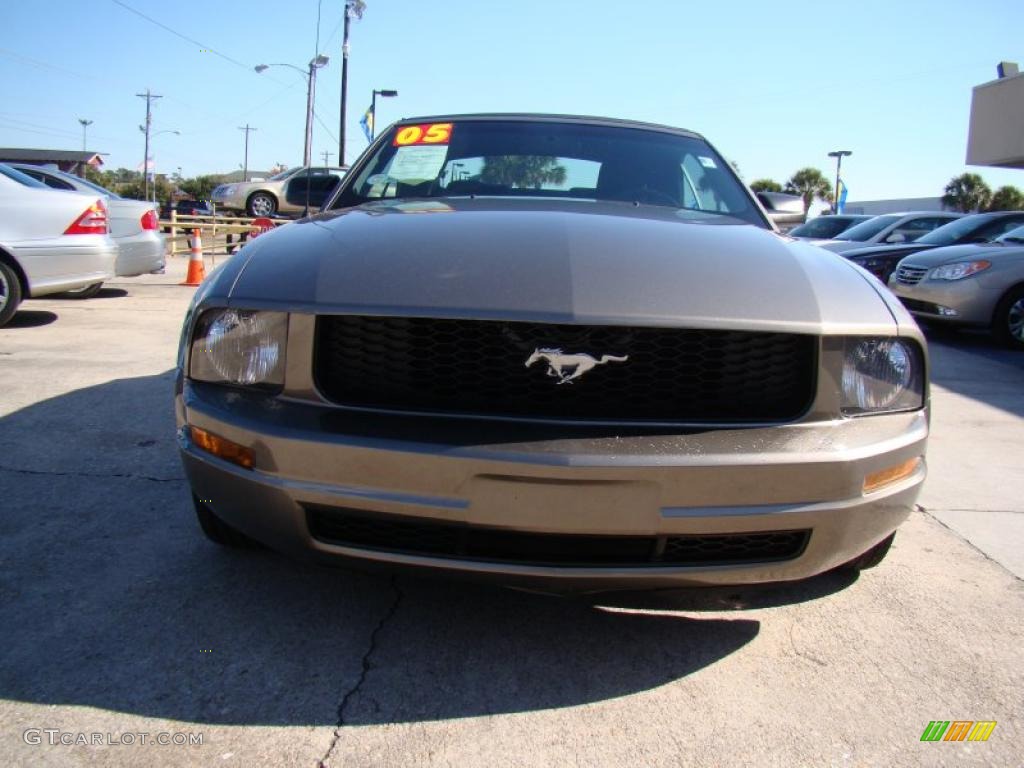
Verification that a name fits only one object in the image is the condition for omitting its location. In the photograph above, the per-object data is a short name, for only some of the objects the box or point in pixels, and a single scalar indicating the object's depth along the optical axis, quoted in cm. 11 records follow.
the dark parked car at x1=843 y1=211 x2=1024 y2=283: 1000
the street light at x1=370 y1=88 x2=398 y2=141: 2454
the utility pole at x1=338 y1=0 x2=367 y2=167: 2180
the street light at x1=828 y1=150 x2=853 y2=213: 5156
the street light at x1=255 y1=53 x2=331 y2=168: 2566
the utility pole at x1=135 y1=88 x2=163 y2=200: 7638
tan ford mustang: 171
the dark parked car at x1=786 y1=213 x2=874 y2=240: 1545
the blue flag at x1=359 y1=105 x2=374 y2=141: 2284
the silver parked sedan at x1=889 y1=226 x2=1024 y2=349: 801
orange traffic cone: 1134
